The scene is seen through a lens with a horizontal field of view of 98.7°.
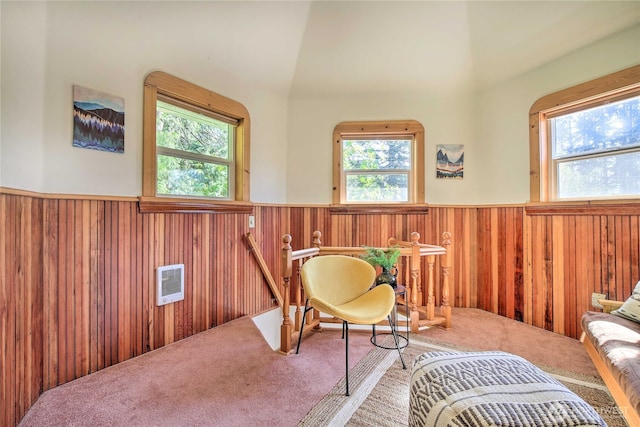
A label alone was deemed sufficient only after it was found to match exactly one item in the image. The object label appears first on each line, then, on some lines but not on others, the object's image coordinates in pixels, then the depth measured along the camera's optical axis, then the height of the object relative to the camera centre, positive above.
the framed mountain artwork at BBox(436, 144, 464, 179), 3.27 +0.65
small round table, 2.21 -1.05
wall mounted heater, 2.23 -0.57
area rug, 1.44 -1.07
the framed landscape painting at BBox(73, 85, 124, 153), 1.84 +0.67
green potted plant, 2.26 -0.38
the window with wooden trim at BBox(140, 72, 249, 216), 2.21 +0.64
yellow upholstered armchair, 1.91 -0.56
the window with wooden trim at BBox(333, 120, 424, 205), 3.34 +0.64
